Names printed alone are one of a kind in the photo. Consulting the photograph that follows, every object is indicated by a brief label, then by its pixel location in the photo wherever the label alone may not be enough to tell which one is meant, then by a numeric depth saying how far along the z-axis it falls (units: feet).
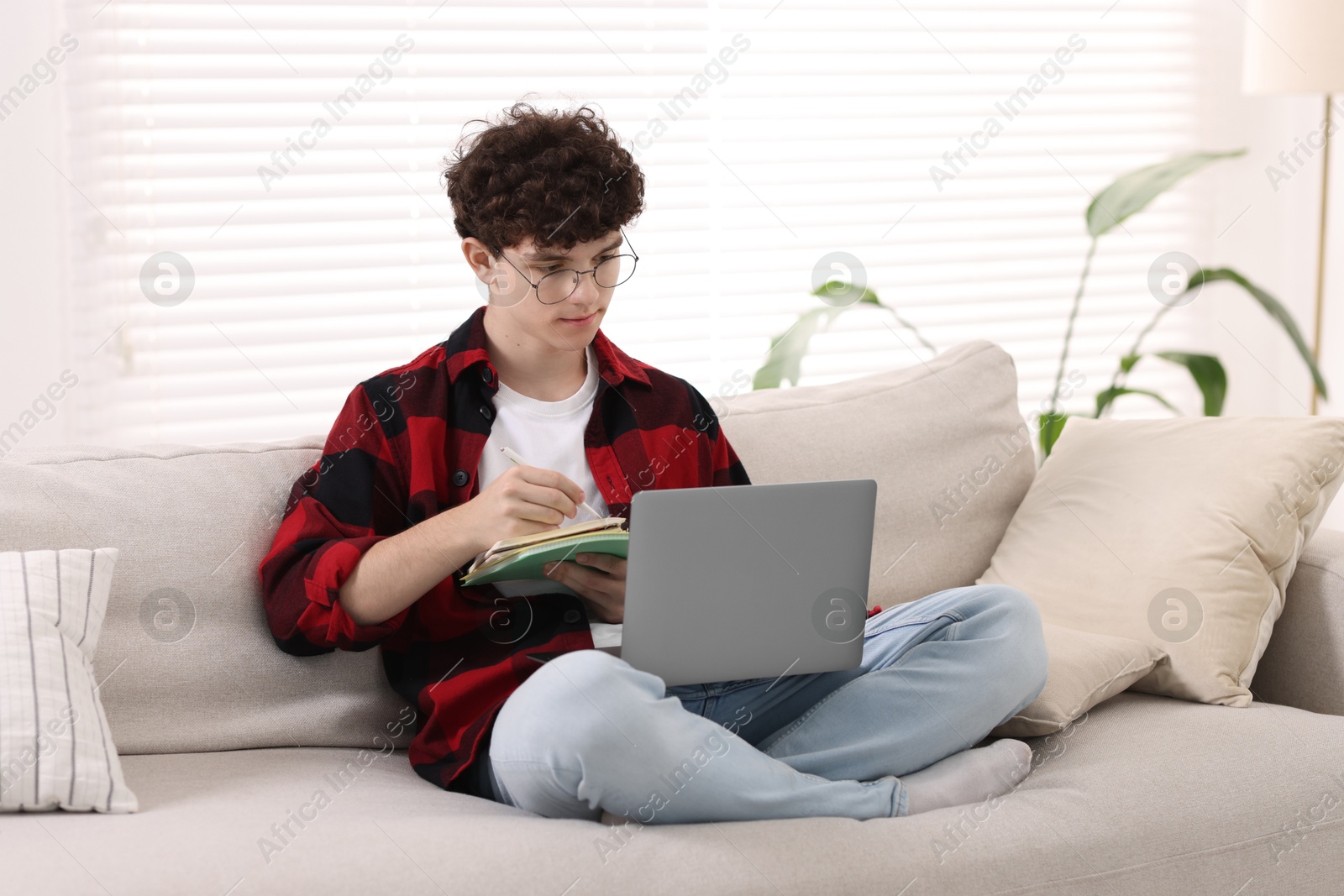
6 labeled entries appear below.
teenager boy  14.27
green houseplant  19.46
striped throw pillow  14.34
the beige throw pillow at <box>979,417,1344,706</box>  15.87
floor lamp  20.24
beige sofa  13.93
